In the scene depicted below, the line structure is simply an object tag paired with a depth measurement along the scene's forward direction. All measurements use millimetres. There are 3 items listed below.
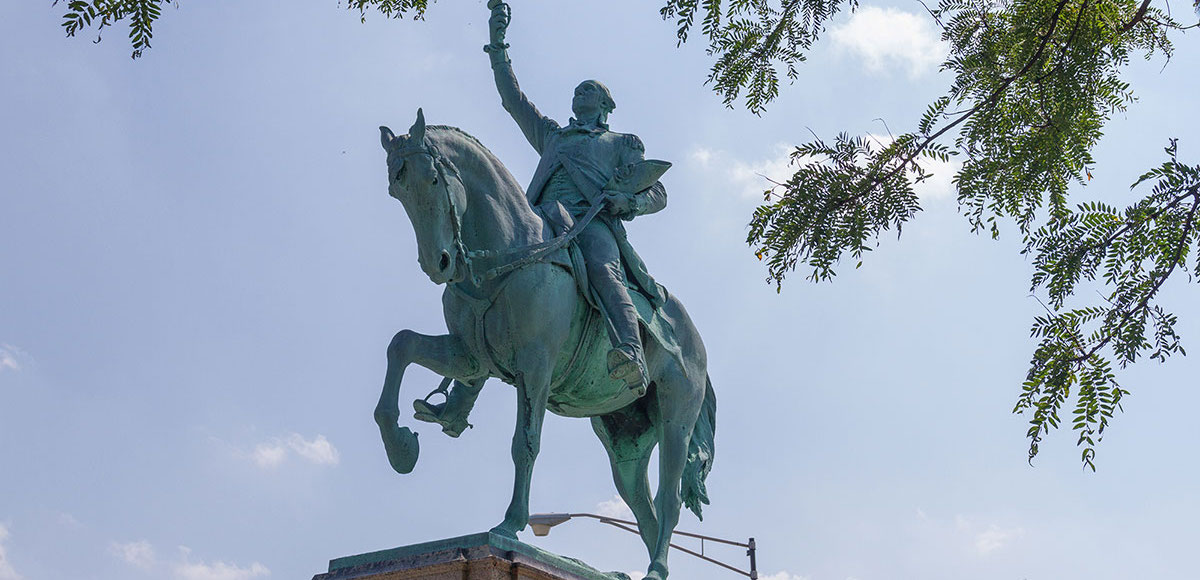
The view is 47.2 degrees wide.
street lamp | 15344
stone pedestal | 6828
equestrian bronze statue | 7410
